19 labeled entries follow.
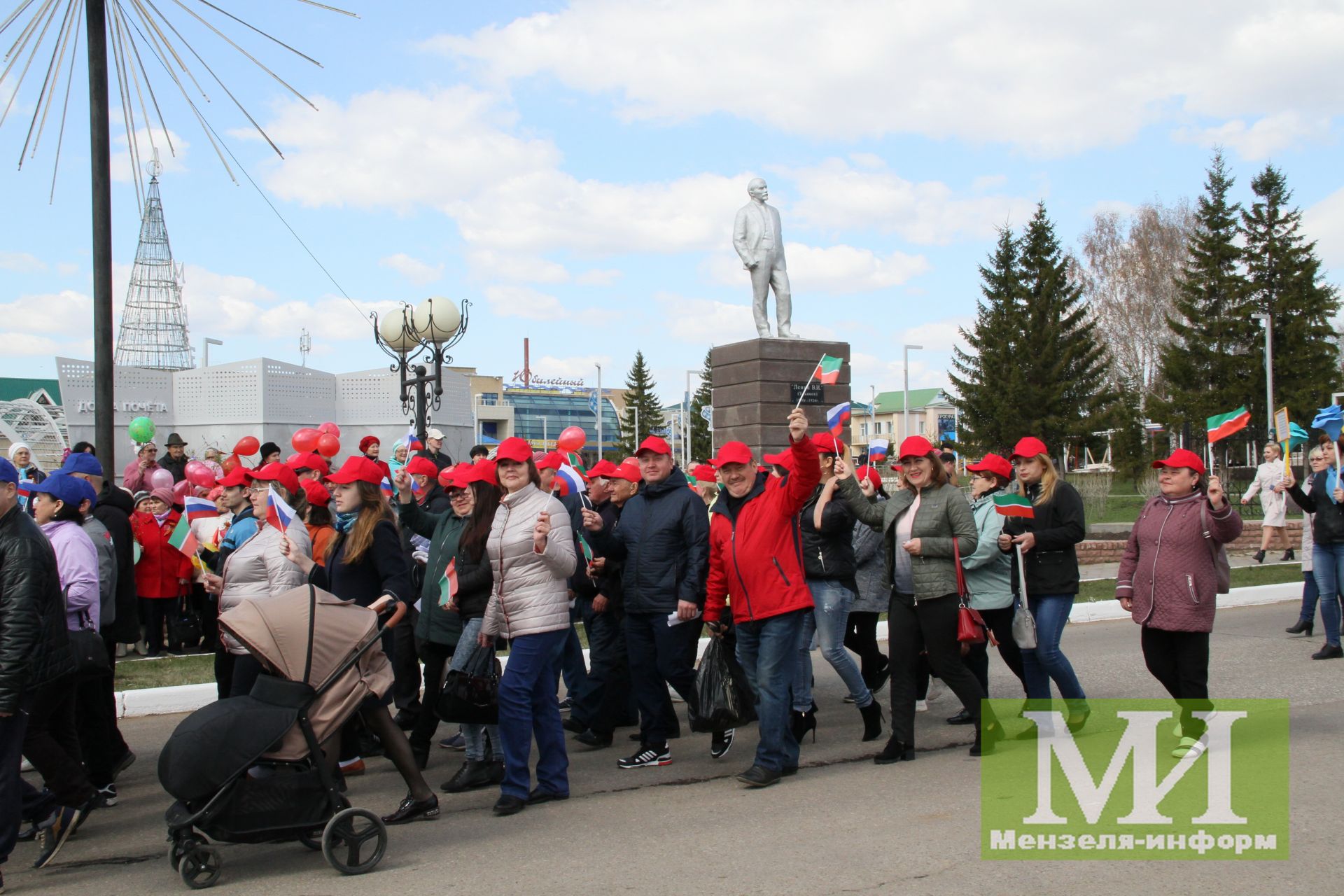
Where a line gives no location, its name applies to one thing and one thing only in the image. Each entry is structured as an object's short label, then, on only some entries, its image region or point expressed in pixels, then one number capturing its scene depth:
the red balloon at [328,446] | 11.77
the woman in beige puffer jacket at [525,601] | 6.00
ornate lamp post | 12.98
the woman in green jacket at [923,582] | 6.57
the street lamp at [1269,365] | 38.12
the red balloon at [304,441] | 11.64
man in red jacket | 6.36
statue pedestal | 17.36
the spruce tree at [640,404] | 88.19
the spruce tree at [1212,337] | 44.81
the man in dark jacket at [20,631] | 4.84
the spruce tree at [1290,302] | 43.94
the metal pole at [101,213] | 7.99
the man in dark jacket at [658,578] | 6.98
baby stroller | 4.82
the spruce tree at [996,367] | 45.75
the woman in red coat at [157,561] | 10.77
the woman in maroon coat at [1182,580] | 6.46
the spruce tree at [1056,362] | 45.66
